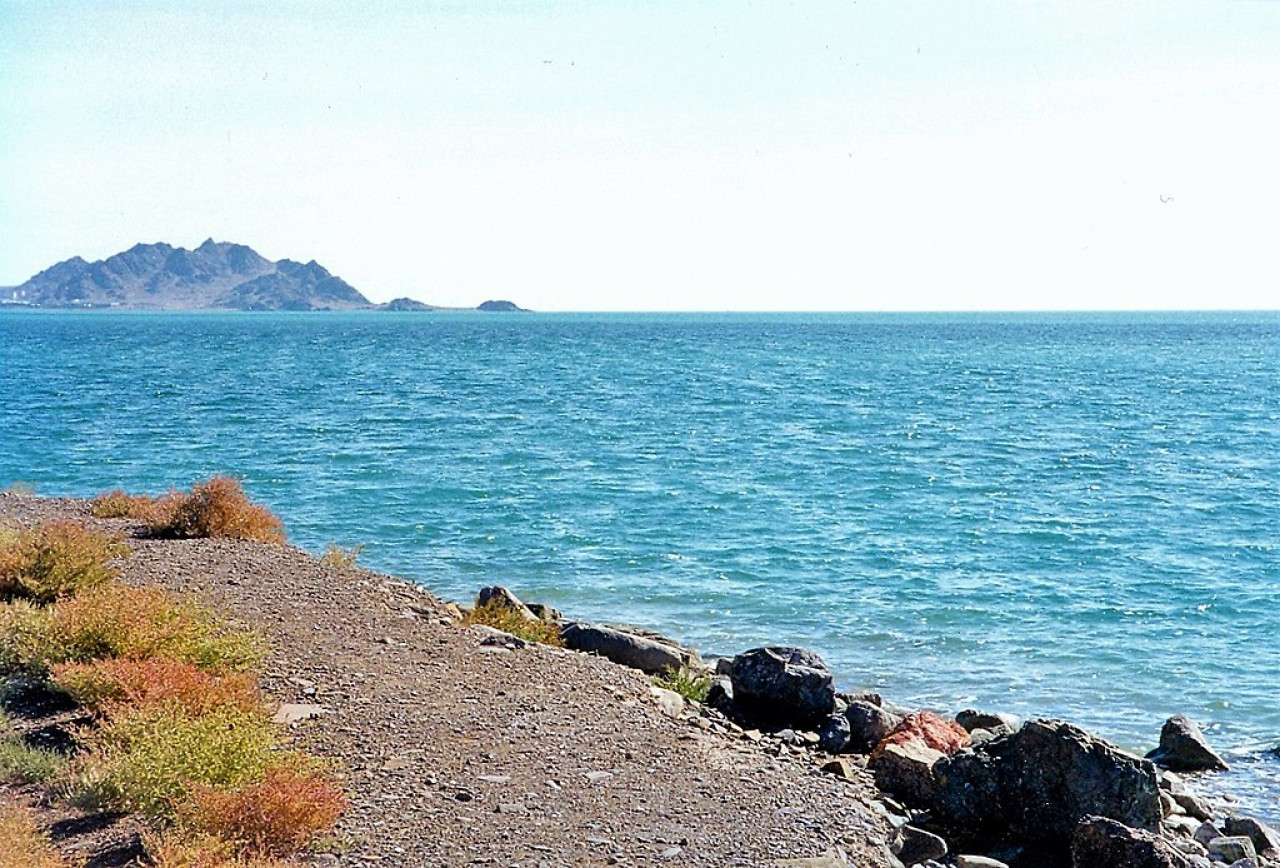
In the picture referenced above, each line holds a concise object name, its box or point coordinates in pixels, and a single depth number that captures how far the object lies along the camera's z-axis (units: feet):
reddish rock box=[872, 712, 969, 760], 39.01
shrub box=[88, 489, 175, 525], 61.11
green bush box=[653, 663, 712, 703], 43.80
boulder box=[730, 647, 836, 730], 42.73
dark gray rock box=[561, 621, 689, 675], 47.50
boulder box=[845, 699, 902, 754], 41.16
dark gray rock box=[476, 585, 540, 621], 52.60
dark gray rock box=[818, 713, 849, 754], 40.68
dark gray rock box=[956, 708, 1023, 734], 45.68
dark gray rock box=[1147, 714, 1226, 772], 43.68
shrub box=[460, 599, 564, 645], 48.37
